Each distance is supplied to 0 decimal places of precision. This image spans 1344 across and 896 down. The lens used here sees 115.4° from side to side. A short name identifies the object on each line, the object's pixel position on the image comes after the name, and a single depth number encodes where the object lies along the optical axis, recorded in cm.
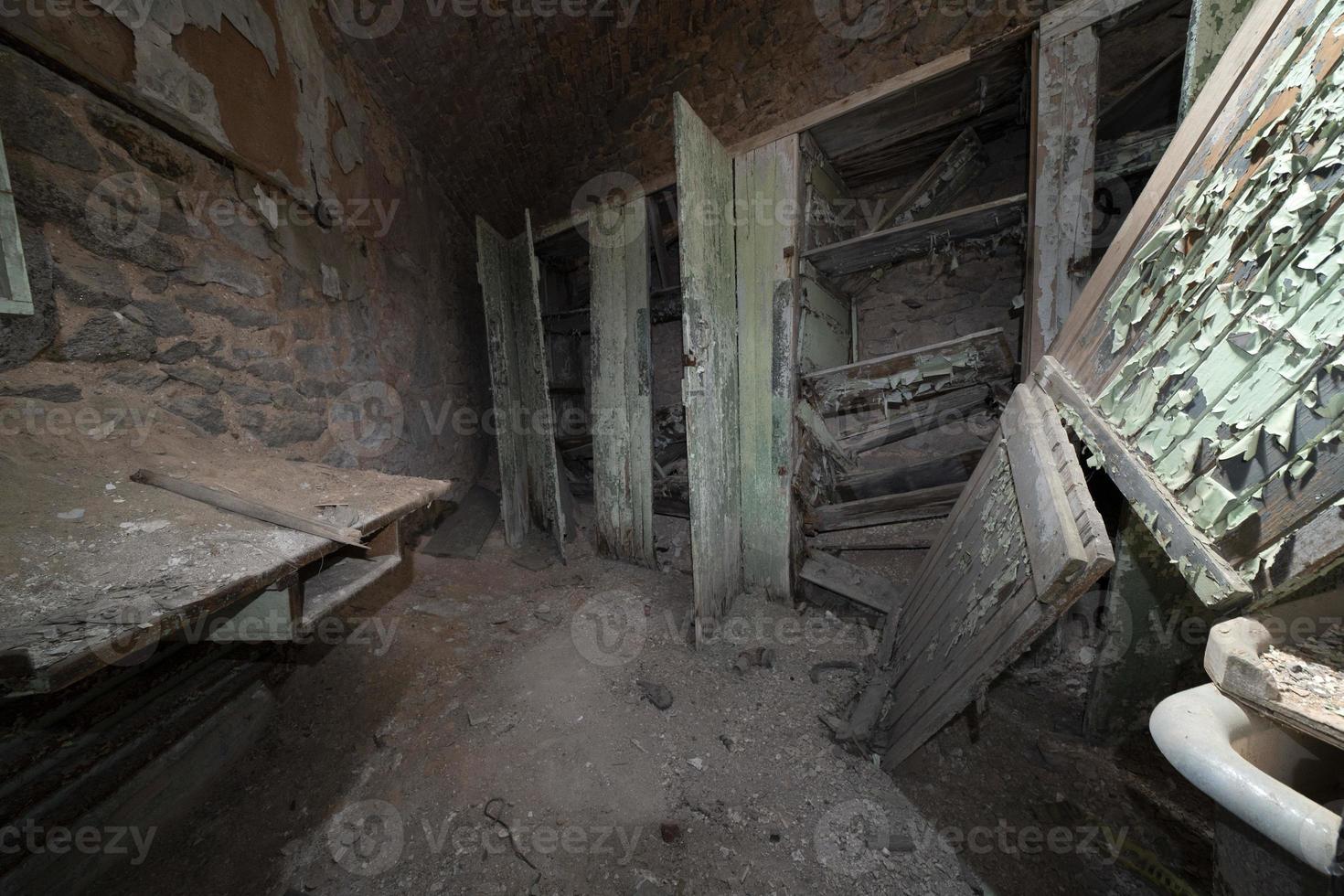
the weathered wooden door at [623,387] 301
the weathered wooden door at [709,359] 206
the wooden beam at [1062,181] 161
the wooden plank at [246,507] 123
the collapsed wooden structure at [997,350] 60
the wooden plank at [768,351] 228
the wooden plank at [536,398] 326
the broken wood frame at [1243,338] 53
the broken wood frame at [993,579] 86
